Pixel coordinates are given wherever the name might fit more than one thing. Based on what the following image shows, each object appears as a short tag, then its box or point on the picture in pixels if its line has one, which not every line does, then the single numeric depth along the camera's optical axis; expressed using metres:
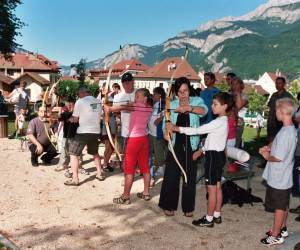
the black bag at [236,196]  7.18
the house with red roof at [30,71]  86.50
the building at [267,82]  175.50
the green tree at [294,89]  108.12
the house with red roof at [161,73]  111.89
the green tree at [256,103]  121.81
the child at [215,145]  5.66
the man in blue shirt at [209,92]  8.22
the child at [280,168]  5.11
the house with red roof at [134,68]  132.59
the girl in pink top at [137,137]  6.79
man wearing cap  7.29
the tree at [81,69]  96.38
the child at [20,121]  15.52
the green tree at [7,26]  30.53
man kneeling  10.02
